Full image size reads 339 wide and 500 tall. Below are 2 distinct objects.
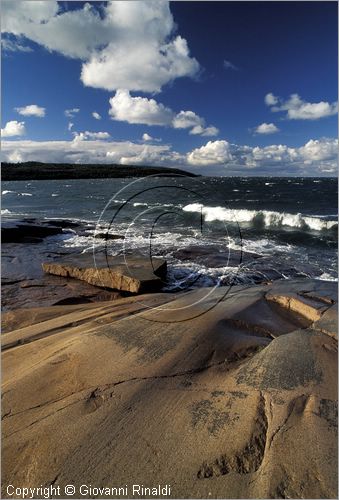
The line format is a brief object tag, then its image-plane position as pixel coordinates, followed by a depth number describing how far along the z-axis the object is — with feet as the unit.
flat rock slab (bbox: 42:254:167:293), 30.18
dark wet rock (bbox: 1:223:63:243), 56.03
